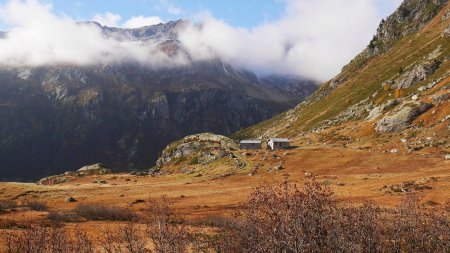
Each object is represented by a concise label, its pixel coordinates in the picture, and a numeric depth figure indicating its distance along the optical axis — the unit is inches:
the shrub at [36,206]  2442.2
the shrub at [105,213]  1937.7
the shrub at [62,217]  1871.3
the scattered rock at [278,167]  4037.4
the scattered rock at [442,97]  4429.6
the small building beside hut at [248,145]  5777.6
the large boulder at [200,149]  5238.7
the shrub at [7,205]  2443.7
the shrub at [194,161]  5324.8
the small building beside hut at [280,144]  5132.9
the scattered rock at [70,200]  3058.6
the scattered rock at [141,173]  5187.0
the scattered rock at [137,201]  2734.7
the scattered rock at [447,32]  6555.1
